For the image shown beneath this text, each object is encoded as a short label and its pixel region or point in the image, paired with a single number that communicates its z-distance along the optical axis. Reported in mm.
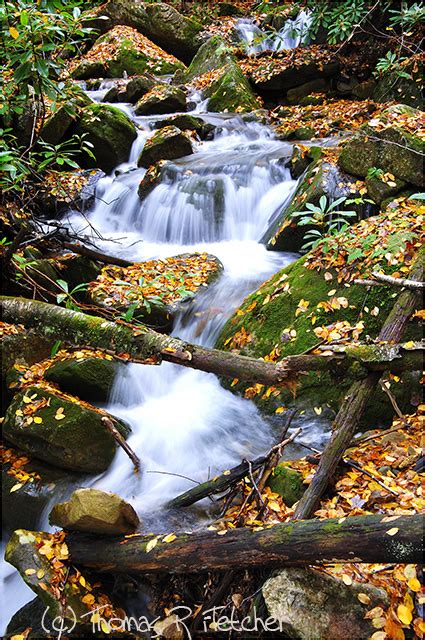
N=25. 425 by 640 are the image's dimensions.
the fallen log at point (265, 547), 2055
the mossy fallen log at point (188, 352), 2842
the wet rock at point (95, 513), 2904
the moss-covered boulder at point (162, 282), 6469
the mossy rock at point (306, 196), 6715
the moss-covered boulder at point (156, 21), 18594
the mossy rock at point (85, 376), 4973
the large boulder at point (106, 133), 11039
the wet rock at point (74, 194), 9750
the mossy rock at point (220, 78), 14219
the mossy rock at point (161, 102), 13750
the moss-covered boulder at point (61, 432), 4367
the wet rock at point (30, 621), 2941
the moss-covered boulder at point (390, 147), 5848
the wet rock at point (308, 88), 14008
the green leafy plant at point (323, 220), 4726
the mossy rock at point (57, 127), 10398
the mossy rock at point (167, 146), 10789
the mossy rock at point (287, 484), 3271
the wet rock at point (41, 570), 2863
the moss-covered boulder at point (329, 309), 4504
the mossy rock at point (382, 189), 6023
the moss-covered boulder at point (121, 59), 17203
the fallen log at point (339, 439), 2896
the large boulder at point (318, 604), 2322
